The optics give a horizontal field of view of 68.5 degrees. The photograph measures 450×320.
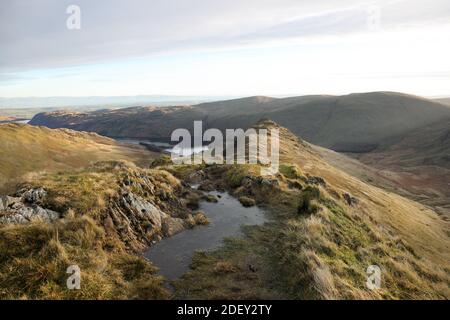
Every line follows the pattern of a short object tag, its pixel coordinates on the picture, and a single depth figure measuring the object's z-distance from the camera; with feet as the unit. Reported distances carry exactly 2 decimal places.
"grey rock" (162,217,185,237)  60.95
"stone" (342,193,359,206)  101.50
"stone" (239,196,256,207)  81.80
